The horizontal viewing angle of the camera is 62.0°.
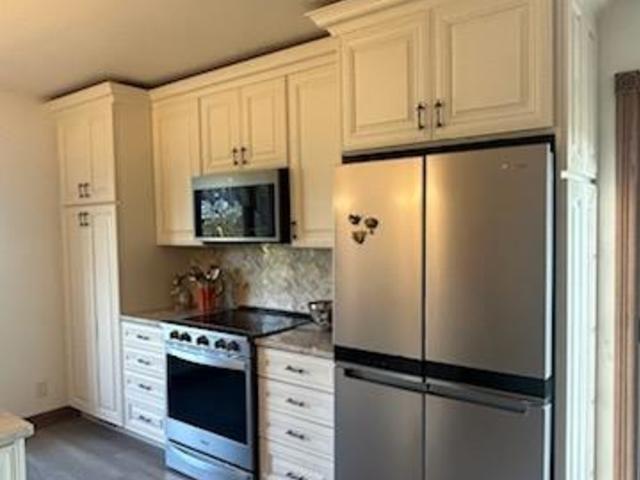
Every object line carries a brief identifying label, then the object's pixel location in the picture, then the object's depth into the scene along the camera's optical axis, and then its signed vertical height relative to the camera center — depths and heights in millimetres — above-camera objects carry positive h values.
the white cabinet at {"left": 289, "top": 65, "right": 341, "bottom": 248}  2902 +421
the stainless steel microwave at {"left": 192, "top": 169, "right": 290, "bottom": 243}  3105 +121
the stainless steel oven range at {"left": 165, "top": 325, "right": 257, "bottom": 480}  2908 -1034
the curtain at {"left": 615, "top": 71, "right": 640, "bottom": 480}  2365 -277
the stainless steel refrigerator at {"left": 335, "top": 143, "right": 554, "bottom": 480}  1912 -365
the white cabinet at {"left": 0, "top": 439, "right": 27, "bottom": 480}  1604 -705
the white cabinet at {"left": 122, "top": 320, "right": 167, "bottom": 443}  3514 -1027
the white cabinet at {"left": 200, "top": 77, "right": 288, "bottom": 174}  3141 +621
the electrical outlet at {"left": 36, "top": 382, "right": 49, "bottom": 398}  4129 -1246
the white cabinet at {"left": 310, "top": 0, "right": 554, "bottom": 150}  1939 +620
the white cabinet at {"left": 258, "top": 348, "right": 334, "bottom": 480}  2615 -973
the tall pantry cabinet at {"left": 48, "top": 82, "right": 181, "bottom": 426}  3736 -7
